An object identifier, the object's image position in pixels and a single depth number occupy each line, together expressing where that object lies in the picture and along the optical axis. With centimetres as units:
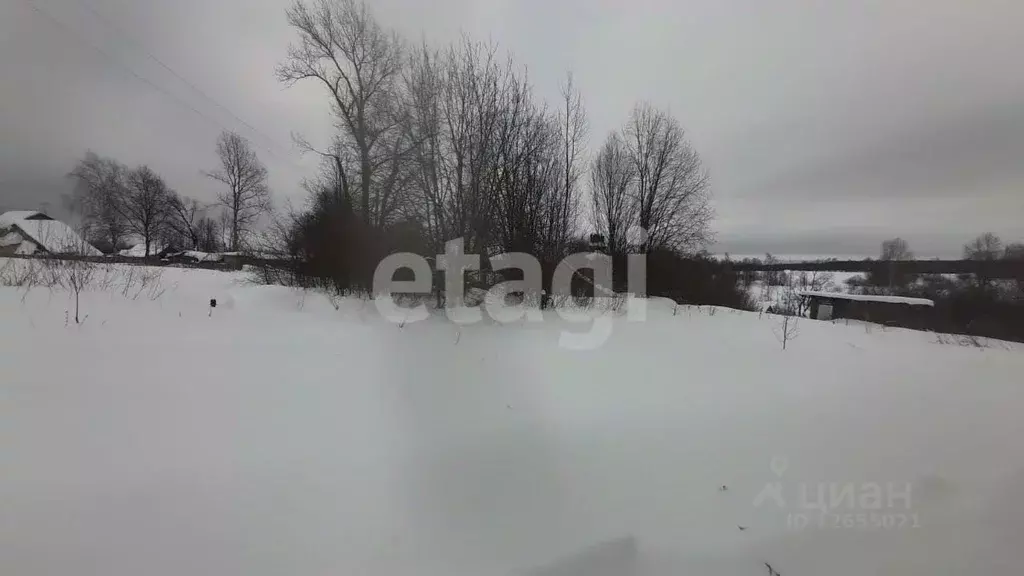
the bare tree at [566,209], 784
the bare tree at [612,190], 1320
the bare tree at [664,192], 1347
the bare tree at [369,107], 748
